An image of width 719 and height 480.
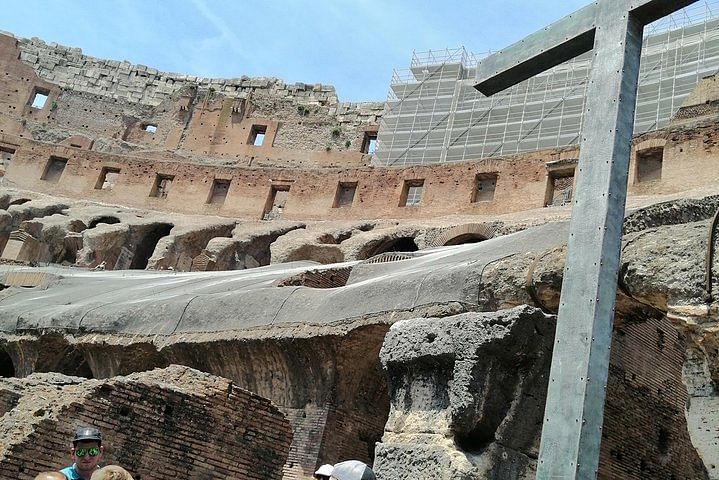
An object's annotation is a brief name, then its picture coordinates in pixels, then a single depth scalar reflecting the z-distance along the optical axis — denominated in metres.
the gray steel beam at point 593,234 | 2.51
